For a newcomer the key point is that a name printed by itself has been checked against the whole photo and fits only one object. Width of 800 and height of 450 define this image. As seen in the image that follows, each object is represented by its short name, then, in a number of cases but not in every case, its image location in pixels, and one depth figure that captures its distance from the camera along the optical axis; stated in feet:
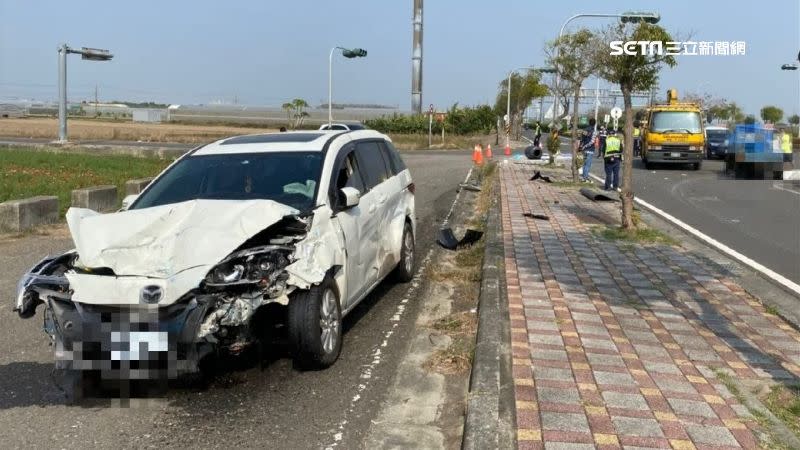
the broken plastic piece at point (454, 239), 34.45
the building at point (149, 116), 323.20
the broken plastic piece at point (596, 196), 51.32
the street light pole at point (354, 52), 124.57
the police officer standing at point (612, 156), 57.31
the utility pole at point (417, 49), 171.12
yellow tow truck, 88.12
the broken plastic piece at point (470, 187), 60.90
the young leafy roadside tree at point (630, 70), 36.17
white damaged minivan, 14.37
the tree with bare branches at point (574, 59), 69.21
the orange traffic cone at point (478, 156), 83.10
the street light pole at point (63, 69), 103.30
